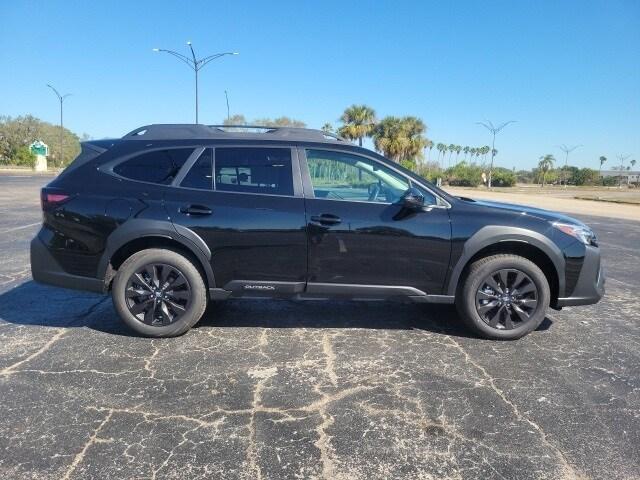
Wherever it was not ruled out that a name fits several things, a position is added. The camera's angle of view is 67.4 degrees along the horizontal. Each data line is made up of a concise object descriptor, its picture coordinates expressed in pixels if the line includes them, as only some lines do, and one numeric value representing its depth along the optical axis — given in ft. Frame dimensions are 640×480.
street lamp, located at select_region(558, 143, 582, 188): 320.60
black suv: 13.19
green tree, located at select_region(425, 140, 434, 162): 190.06
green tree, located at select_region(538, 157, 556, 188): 369.69
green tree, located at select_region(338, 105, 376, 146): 183.73
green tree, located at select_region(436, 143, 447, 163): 471.46
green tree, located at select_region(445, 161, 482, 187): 254.88
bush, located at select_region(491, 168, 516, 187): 258.47
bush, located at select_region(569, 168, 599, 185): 304.50
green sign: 191.74
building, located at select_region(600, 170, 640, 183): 375.21
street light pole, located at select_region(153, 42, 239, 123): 87.06
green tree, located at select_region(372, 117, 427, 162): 183.93
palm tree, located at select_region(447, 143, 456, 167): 474.49
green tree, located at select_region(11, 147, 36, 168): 222.19
